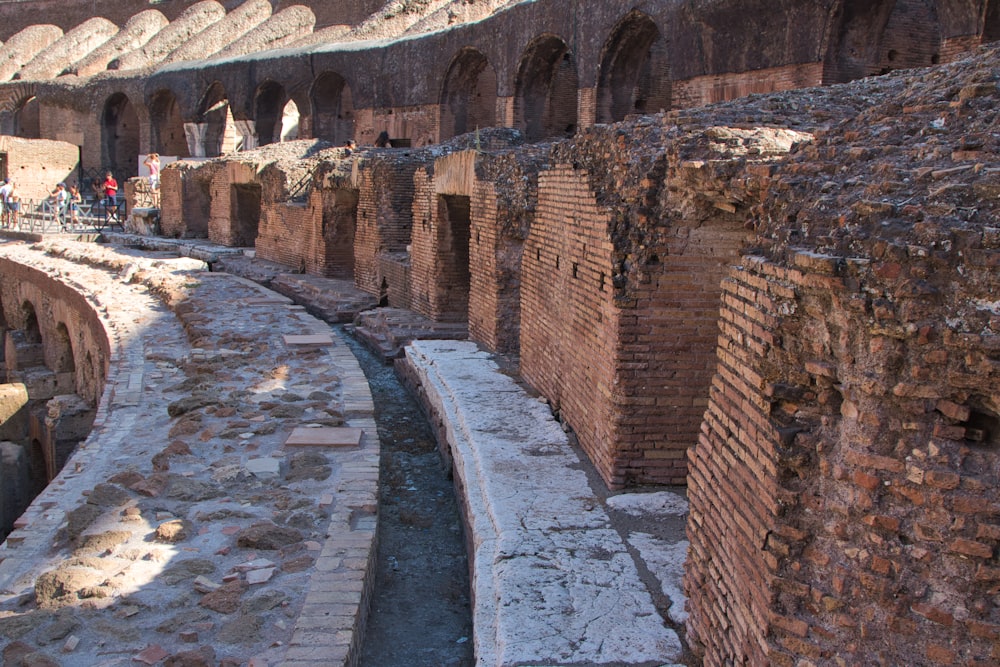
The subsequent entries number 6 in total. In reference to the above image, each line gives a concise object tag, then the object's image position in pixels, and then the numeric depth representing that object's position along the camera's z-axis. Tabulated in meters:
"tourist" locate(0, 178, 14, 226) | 23.02
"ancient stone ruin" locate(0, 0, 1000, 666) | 2.19
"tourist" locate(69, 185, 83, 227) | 23.32
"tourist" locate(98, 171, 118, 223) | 23.91
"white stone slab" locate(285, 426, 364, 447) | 5.94
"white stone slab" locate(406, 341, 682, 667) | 3.35
